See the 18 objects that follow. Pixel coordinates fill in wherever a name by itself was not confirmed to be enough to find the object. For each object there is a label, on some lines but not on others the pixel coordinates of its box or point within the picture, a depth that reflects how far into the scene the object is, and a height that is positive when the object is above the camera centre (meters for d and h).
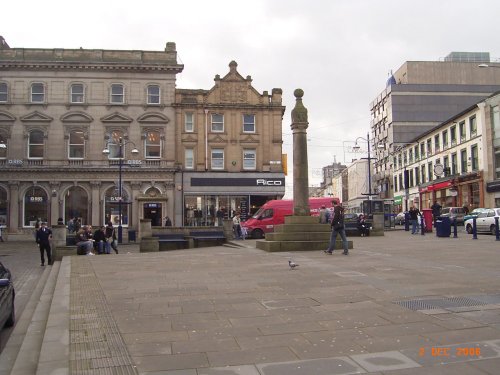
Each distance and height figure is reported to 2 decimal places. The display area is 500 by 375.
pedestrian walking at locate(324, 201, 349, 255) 14.55 -0.36
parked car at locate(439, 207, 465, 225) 37.32 +0.14
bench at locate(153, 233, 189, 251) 25.09 -1.38
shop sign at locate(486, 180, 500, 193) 41.62 +2.32
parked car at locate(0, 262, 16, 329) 6.61 -1.22
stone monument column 17.50 +1.89
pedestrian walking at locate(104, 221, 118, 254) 22.95 -0.86
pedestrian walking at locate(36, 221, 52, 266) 18.78 -0.89
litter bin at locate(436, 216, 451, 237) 23.33 -0.69
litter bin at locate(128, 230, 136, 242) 33.24 -1.36
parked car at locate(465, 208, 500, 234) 26.83 -0.54
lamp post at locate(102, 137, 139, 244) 33.50 +6.21
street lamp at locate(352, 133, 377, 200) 37.34 +5.15
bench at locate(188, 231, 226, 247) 25.83 -1.17
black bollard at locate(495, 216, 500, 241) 20.20 -0.79
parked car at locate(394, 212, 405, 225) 48.81 -0.63
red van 30.56 -0.20
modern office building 71.19 +17.43
